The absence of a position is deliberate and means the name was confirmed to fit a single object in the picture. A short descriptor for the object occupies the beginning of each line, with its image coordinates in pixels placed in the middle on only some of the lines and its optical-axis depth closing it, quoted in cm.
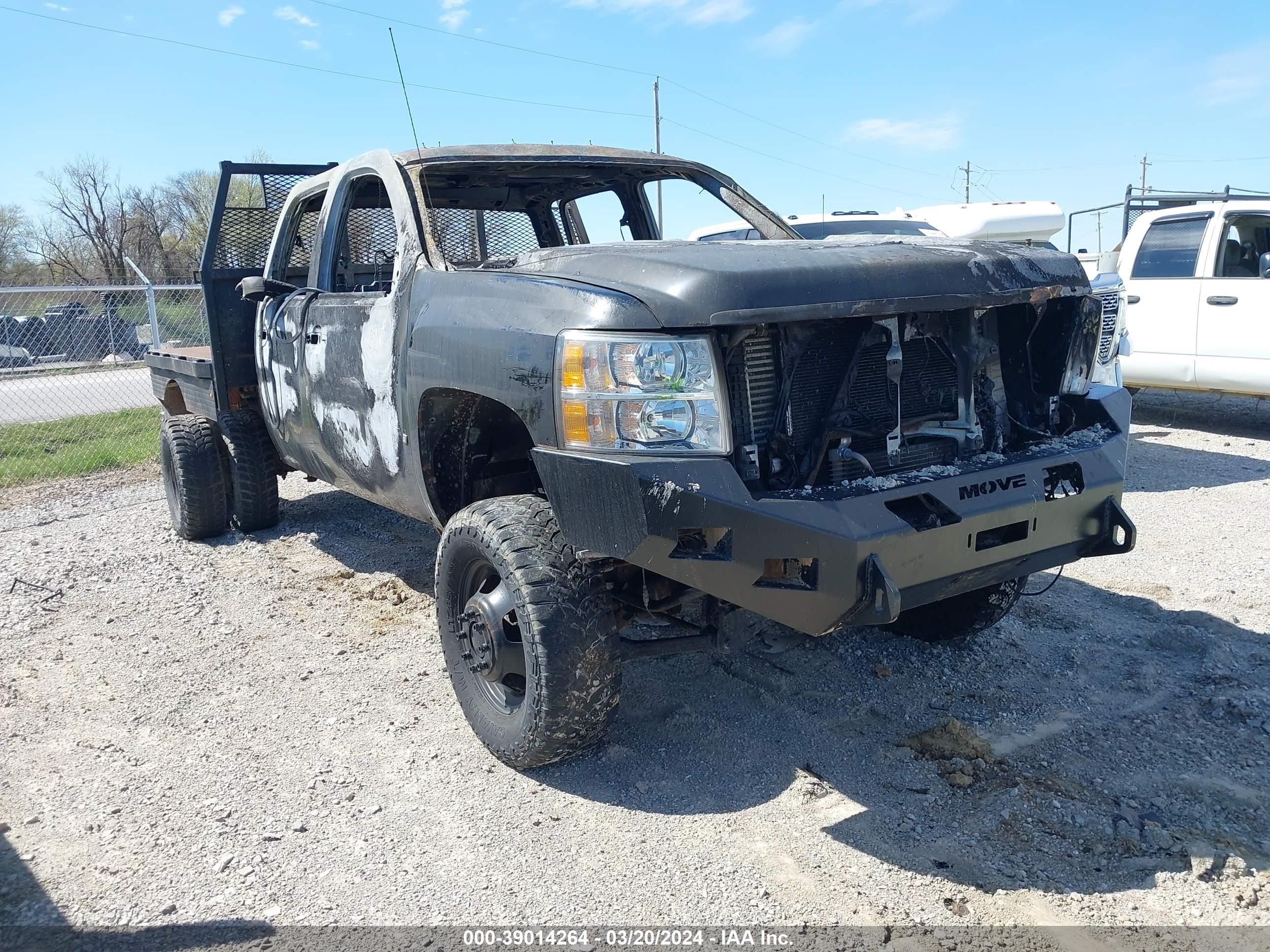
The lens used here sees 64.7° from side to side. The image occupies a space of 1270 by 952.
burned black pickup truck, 263
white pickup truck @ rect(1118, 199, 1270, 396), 826
